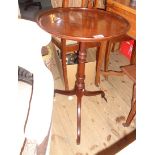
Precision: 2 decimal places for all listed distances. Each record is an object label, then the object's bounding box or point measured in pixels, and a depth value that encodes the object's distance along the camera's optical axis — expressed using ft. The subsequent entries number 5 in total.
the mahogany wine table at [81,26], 4.51
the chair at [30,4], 10.45
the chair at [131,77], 5.23
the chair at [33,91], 3.14
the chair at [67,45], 6.35
